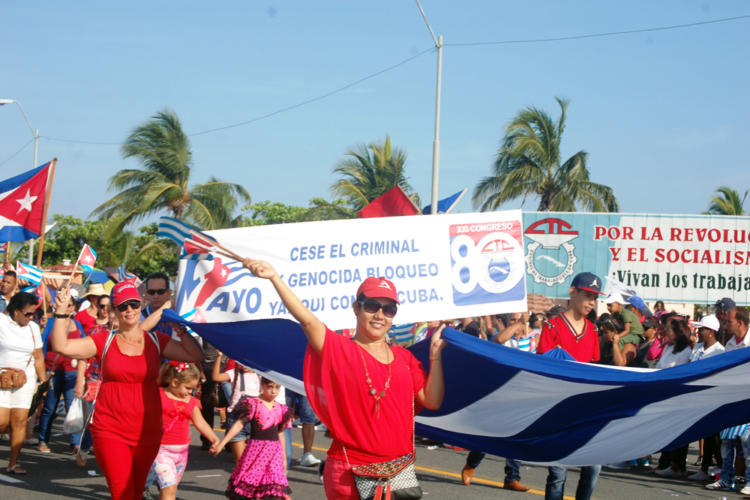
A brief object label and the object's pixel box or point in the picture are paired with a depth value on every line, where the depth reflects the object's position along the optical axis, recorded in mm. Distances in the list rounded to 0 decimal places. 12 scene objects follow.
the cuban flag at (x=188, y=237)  5176
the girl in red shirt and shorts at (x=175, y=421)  6754
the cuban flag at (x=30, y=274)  13867
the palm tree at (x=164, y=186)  34156
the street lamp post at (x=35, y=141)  40694
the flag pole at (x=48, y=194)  11039
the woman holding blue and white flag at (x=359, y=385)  4133
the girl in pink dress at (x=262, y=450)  7203
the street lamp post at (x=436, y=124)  20547
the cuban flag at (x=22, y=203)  12000
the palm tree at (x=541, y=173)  33438
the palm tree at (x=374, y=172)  33406
